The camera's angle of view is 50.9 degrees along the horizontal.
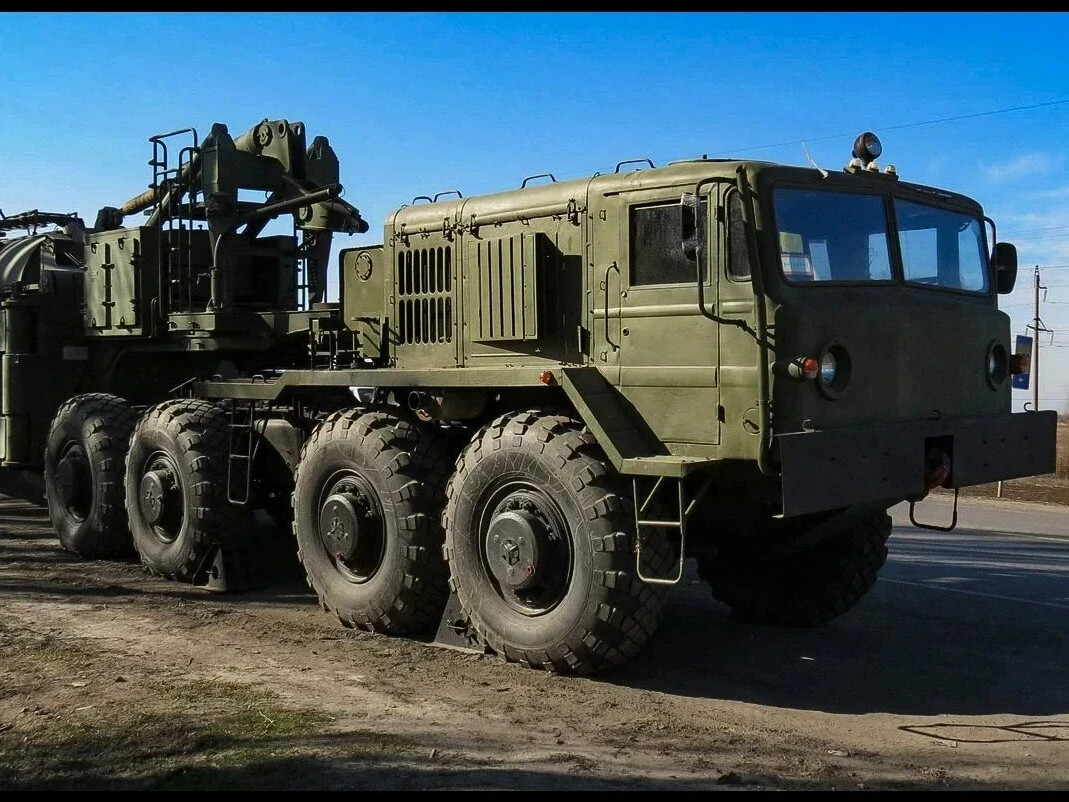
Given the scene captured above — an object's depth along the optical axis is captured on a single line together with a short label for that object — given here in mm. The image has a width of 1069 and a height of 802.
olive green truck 6141
